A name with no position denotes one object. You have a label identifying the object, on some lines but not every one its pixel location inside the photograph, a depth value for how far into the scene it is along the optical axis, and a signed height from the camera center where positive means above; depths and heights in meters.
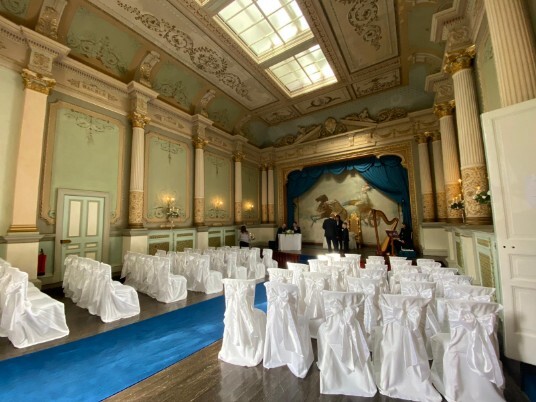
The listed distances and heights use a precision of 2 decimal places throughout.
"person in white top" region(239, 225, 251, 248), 8.95 -0.44
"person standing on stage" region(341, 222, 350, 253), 8.97 -0.52
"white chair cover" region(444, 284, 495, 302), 2.03 -0.61
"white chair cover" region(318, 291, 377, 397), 1.96 -1.04
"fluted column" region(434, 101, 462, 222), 6.41 +1.70
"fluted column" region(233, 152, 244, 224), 10.66 +1.75
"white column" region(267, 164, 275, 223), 12.22 +1.51
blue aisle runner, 2.12 -1.36
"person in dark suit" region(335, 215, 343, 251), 8.73 -0.21
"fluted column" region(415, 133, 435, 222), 8.30 +1.43
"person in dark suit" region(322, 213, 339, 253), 8.44 -0.24
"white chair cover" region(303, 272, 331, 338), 2.87 -0.86
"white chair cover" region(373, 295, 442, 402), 1.85 -1.02
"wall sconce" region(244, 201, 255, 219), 11.41 +0.78
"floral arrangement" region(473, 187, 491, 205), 3.35 +0.31
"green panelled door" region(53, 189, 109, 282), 5.59 +0.08
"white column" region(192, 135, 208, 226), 8.80 +1.61
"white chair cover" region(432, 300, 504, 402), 1.75 -0.98
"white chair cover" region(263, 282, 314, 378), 2.34 -1.02
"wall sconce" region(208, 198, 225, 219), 9.74 +0.67
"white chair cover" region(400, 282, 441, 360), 2.32 -0.70
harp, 7.34 -0.75
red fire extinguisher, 5.16 -0.70
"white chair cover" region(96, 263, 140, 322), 3.63 -1.07
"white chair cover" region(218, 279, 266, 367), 2.49 -1.04
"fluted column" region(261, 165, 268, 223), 12.23 +1.57
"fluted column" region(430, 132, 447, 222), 8.00 +1.41
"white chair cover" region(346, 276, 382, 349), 2.51 -0.81
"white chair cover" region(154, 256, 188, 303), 4.41 -1.03
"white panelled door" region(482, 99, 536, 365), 2.21 +0.04
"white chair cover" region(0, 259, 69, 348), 2.93 -1.04
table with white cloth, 9.84 -0.69
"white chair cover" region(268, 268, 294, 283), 3.03 -0.63
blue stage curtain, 9.37 +2.02
